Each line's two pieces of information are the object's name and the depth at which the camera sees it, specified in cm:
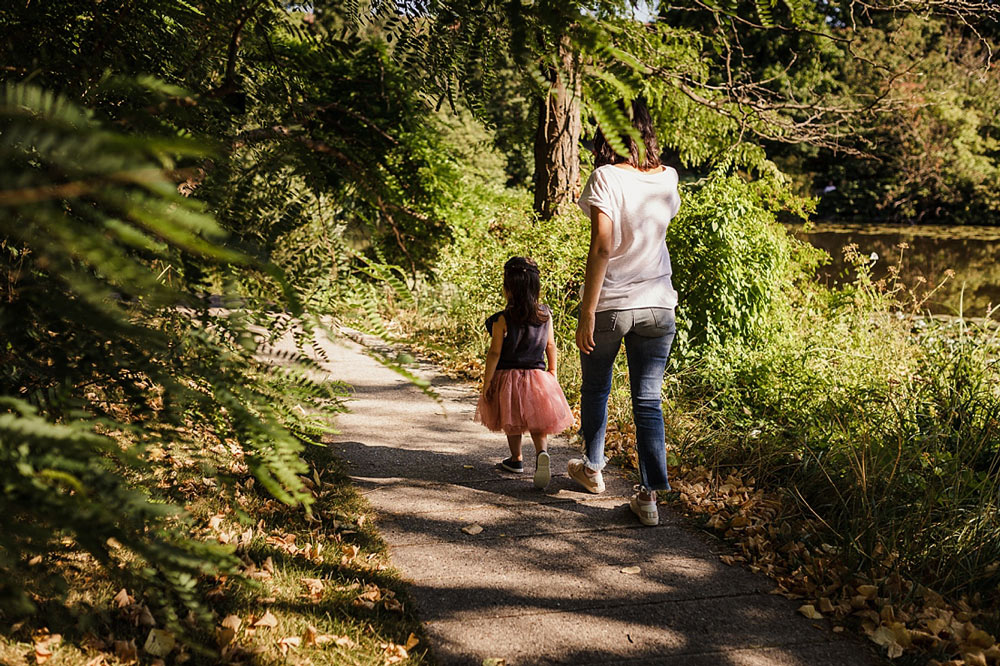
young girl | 502
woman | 407
